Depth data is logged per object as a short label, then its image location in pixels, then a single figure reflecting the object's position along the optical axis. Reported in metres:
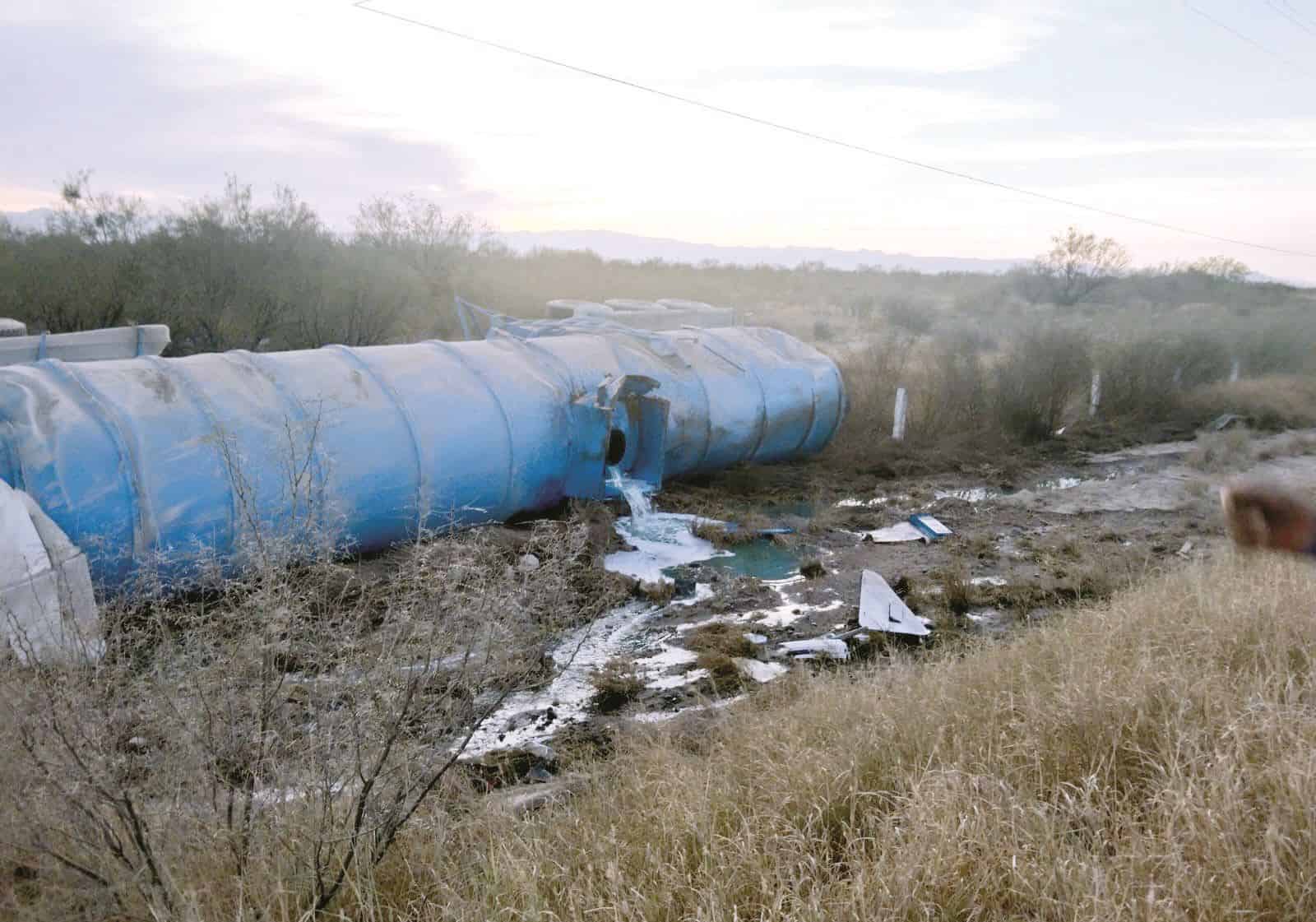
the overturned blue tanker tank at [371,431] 6.66
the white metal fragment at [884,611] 7.19
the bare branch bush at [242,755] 2.96
